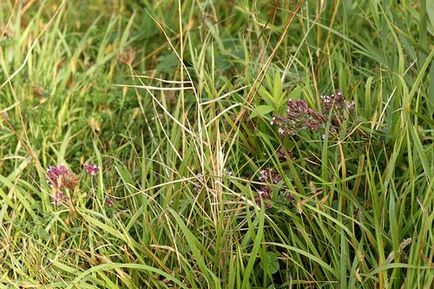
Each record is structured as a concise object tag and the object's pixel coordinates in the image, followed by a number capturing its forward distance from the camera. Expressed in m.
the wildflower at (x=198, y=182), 2.21
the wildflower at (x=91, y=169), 2.41
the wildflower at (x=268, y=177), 2.29
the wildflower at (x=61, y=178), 2.28
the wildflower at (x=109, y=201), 2.39
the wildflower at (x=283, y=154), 2.28
